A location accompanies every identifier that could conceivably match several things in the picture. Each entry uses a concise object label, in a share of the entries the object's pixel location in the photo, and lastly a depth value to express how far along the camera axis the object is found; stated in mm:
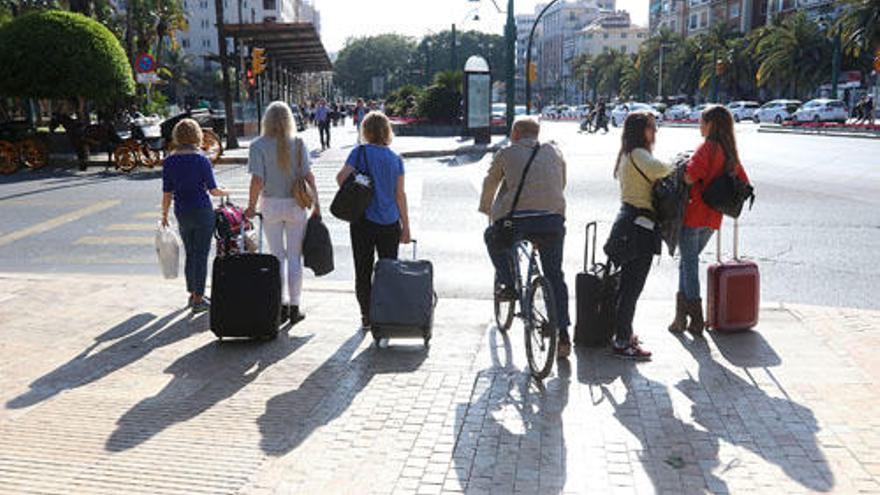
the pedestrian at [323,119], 26734
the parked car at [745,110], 57875
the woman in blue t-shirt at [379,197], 5941
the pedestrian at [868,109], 40597
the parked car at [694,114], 59091
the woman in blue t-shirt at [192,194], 6770
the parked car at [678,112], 61453
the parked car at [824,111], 44031
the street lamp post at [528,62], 32112
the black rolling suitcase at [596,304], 5816
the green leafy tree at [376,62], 124062
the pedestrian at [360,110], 30542
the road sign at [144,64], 24205
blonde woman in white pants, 6188
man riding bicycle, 5379
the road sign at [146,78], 24719
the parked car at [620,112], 51662
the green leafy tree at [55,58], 20672
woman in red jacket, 5844
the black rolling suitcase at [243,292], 5926
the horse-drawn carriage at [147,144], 19703
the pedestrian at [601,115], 39469
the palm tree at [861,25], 46031
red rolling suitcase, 6082
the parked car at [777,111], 49094
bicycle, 5020
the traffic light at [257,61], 30836
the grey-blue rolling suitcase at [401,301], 5723
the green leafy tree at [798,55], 60844
